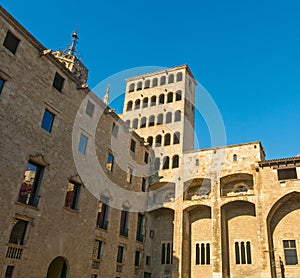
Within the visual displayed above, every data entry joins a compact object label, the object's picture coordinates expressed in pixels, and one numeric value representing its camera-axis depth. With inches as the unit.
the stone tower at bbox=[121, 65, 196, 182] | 1348.7
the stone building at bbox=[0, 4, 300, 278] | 711.1
